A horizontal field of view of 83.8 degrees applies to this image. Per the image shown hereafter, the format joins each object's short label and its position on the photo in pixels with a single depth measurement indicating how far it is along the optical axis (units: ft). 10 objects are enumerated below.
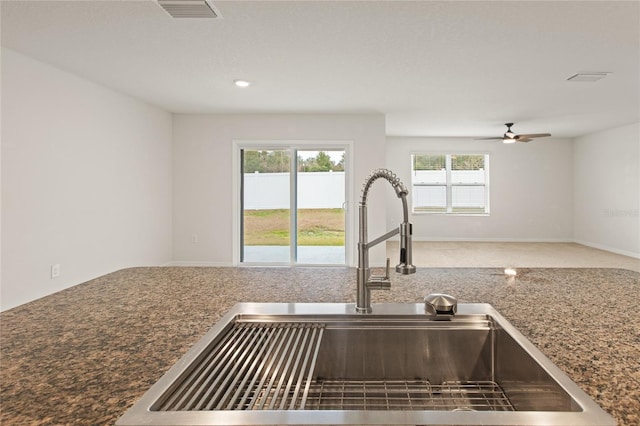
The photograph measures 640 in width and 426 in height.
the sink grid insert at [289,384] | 2.17
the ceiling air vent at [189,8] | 7.36
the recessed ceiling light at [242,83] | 12.84
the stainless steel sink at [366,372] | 1.82
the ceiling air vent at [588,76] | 12.00
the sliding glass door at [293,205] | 18.19
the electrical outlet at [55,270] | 11.47
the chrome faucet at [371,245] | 3.05
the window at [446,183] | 27.81
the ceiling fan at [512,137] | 19.70
